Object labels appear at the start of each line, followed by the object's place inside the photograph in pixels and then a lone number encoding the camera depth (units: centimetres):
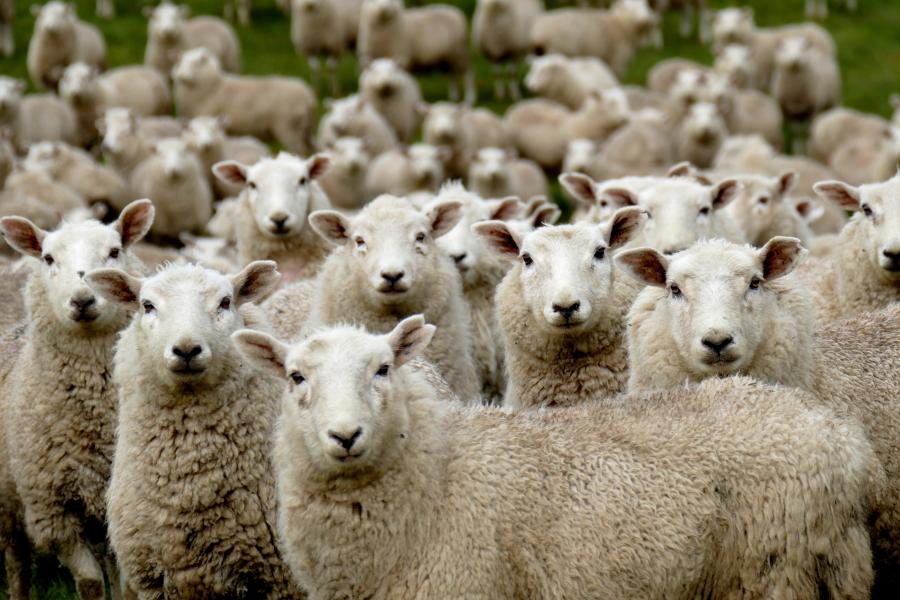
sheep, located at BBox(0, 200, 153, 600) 604
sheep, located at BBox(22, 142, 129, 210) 1366
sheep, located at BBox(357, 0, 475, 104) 1927
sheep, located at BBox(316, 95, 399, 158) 1648
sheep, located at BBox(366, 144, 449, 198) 1459
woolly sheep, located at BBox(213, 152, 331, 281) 844
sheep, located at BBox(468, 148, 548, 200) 1429
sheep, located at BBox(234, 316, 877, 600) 481
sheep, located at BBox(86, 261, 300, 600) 538
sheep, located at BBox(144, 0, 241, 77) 1983
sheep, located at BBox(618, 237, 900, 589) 560
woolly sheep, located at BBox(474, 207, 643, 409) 618
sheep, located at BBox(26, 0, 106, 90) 1936
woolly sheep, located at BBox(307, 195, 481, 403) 680
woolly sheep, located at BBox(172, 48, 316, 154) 1756
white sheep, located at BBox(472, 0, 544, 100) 1969
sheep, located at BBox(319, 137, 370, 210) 1445
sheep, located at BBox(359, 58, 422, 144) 1766
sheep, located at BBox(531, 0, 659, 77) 2027
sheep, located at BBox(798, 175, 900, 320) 704
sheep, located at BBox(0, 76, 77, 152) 1631
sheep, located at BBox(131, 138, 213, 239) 1336
